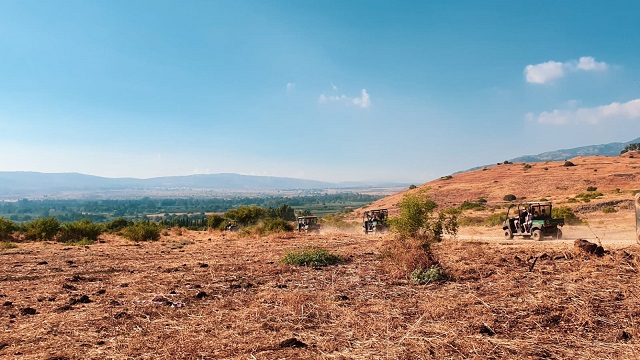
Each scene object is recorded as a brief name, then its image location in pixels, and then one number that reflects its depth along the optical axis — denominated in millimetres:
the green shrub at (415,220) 13784
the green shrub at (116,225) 40094
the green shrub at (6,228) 27109
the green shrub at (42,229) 27766
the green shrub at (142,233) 28141
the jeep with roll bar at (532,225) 20312
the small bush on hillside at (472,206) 49172
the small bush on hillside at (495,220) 31875
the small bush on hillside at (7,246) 21494
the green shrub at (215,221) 45594
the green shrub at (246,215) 44156
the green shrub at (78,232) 28281
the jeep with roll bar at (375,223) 29656
